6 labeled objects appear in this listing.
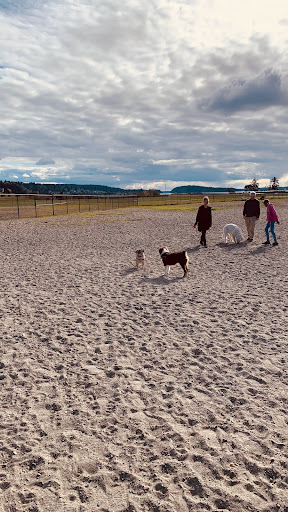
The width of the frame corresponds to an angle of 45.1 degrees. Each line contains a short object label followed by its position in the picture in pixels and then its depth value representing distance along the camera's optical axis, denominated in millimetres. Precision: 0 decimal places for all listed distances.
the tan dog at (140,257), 11148
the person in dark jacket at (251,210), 14781
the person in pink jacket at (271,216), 13730
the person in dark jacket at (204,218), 13594
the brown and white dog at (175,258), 10156
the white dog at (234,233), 15375
